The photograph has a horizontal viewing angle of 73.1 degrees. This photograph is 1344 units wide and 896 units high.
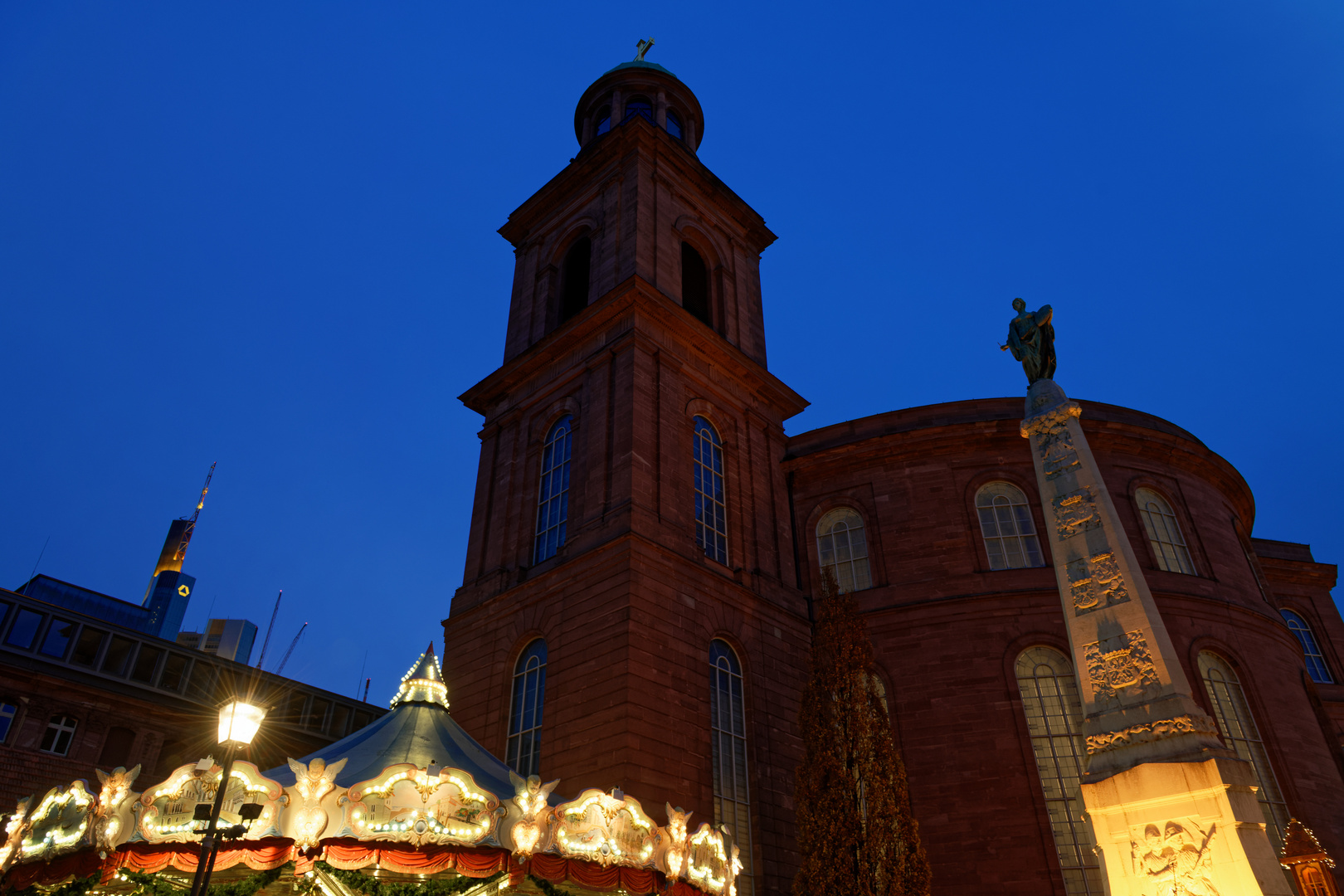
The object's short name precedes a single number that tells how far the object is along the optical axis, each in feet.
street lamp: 32.83
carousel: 35.32
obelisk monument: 34.96
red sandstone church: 64.75
